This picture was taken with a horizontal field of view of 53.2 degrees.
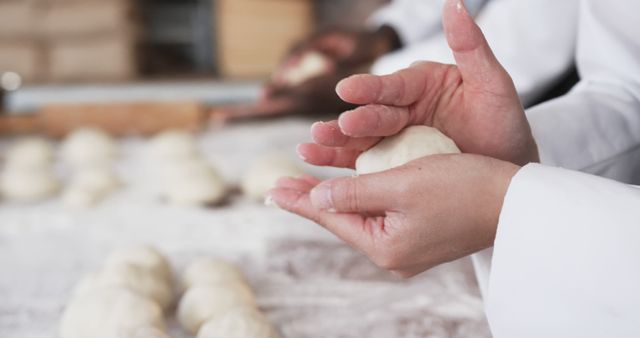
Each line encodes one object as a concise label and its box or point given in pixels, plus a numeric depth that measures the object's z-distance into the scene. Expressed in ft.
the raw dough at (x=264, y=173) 4.88
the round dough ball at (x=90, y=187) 4.85
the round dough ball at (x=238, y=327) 2.47
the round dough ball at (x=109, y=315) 2.54
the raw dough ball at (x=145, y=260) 3.17
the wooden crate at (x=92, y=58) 12.57
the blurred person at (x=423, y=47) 3.58
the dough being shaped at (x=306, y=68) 7.39
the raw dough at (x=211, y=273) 3.06
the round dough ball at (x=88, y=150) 6.40
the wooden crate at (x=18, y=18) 12.39
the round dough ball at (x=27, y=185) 5.08
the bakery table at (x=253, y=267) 2.81
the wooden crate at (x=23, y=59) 12.56
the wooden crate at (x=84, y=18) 12.22
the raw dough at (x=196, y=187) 4.75
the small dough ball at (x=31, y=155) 6.11
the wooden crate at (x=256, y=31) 12.67
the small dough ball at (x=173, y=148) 6.23
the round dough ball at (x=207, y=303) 2.73
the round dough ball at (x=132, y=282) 2.90
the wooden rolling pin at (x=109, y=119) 8.14
